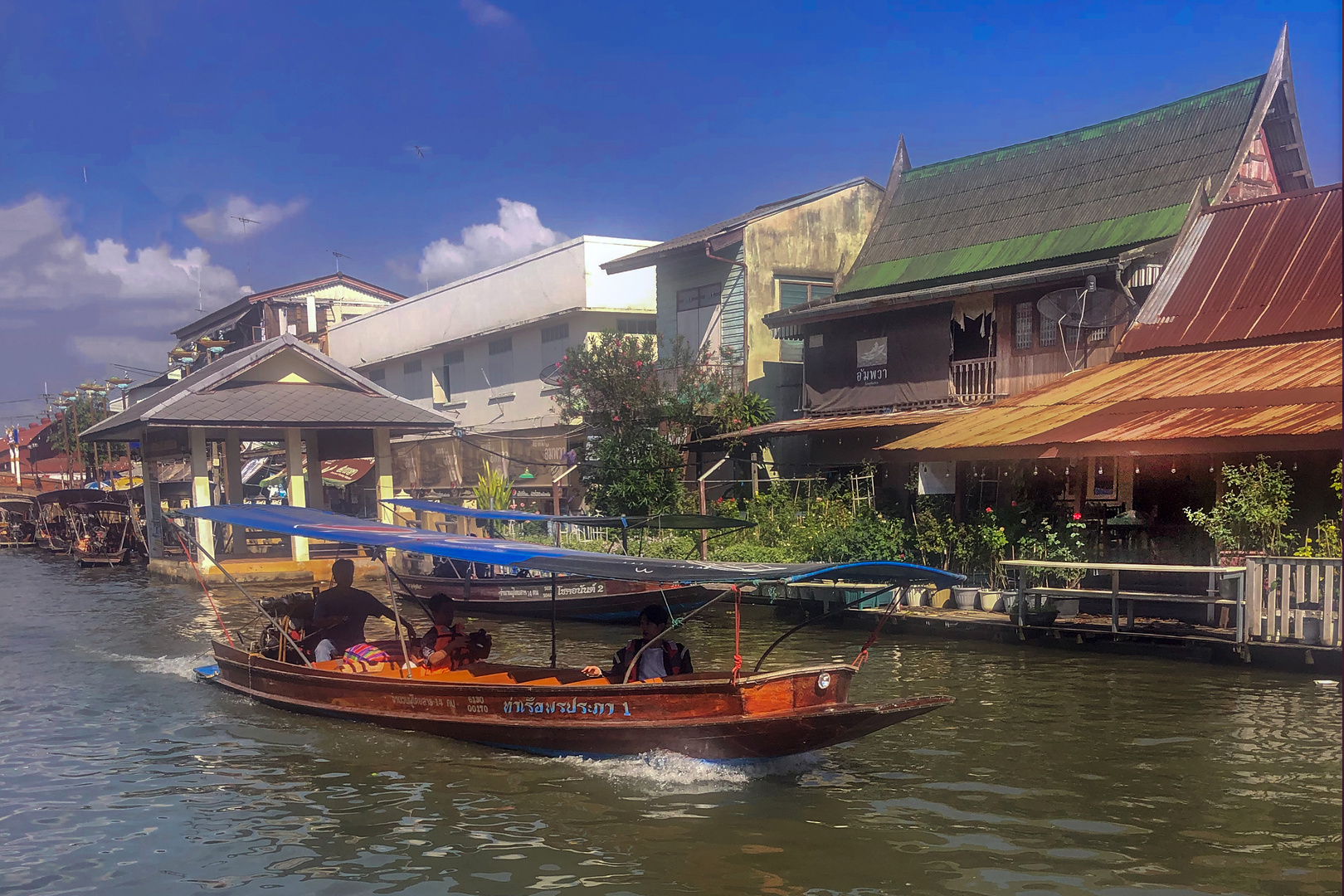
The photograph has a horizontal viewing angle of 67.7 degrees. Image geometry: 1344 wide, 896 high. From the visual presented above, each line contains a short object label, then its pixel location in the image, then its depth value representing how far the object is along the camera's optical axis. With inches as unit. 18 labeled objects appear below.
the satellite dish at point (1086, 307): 713.6
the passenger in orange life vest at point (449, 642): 443.8
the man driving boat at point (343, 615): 475.8
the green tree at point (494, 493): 1023.6
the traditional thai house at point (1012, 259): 732.0
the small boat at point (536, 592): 705.6
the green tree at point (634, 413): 885.8
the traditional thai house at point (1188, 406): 446.9
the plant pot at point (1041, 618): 568.8
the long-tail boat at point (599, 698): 336.8
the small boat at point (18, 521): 1765.5
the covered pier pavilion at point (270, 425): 917.2
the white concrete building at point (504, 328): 1143.6
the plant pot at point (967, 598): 625.9
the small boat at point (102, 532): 1269.7
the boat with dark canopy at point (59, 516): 1439.5
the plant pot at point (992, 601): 612.1
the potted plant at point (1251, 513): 512.4
